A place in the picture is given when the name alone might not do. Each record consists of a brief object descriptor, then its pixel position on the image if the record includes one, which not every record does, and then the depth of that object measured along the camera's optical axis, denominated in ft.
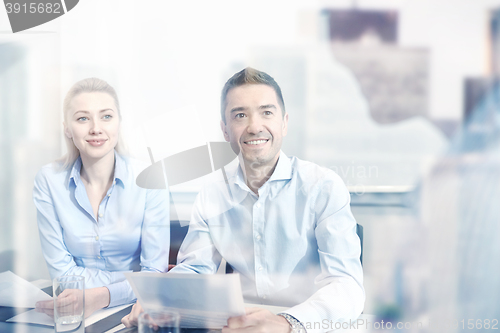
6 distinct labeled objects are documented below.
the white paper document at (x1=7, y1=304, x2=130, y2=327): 3.53
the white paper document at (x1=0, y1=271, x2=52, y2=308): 4.22
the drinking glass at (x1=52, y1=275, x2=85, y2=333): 3.18
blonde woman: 4.10
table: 3.18
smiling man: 3.64
